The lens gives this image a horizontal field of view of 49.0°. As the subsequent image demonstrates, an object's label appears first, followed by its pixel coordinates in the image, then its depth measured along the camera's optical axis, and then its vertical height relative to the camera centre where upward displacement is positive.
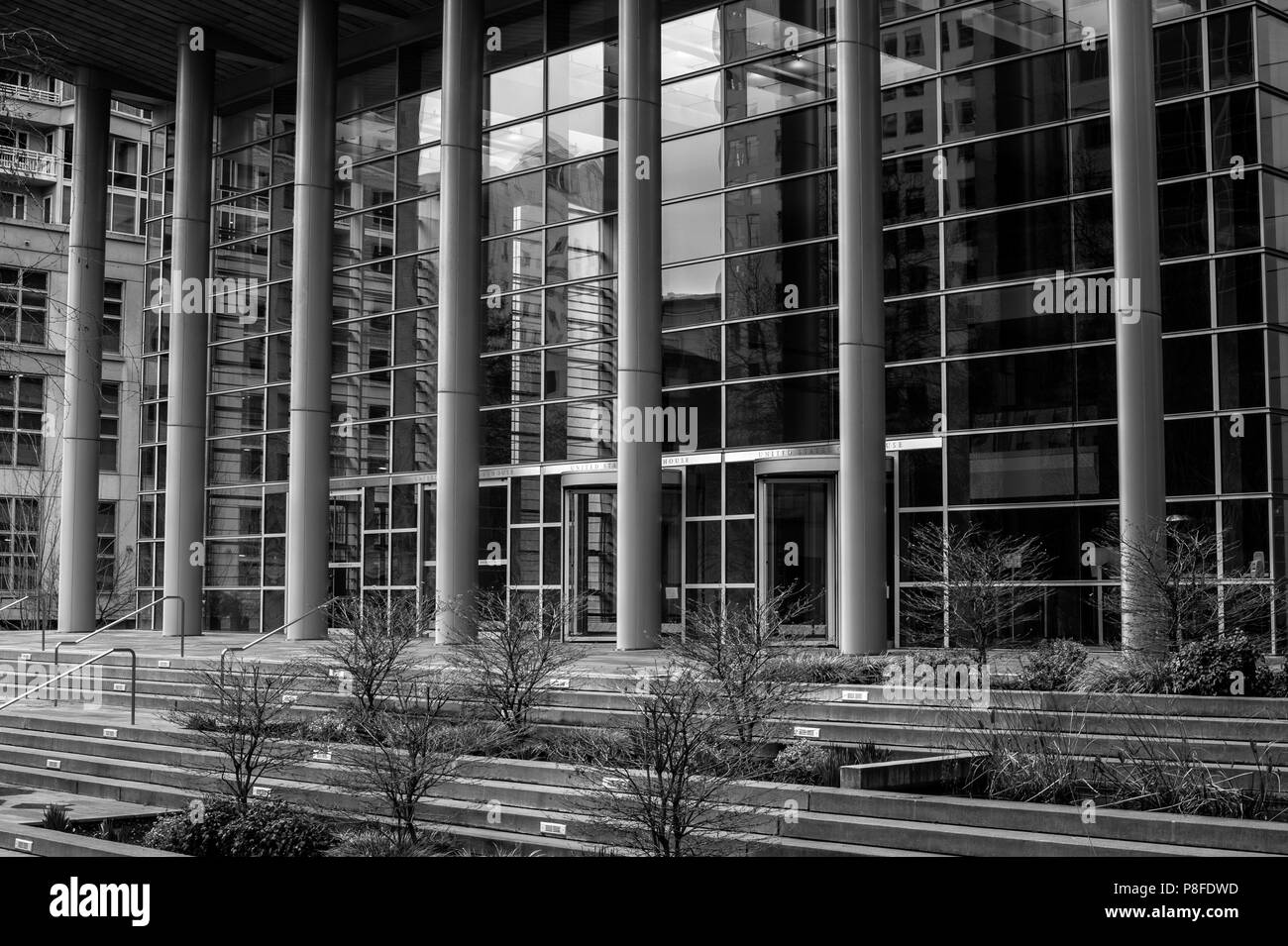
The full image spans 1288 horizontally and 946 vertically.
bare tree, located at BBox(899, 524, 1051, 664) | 17.58 -0.60
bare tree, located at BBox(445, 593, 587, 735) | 15.59 -1.37
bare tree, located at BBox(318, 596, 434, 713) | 15.77 -1.17
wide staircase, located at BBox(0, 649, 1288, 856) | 10.05 -2.09
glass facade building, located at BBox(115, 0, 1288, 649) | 22.41 +4.72
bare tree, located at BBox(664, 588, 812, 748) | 12.51 -1.19
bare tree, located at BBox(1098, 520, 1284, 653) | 15.22 -0.61
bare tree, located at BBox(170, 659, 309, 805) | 12.14 -1.67
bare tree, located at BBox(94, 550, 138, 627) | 42.59 -1.29
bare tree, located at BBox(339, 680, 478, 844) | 10.57 -1.67
